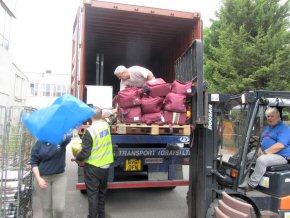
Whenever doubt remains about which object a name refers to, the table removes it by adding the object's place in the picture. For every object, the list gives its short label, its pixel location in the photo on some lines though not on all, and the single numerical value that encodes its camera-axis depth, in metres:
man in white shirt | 5.39
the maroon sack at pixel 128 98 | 4.72
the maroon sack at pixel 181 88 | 4.62
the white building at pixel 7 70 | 17.50
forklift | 3.69
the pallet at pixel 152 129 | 4.61
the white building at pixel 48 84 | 48.59
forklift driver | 3.84
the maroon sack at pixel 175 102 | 4.60
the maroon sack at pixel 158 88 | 4.76
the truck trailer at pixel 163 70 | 4.66
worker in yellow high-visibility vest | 4.46
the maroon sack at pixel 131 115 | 4.73
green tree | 15.13
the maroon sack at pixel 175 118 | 4.67
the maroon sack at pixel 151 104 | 4.68
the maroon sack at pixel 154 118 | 4.69
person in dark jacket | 3.93
